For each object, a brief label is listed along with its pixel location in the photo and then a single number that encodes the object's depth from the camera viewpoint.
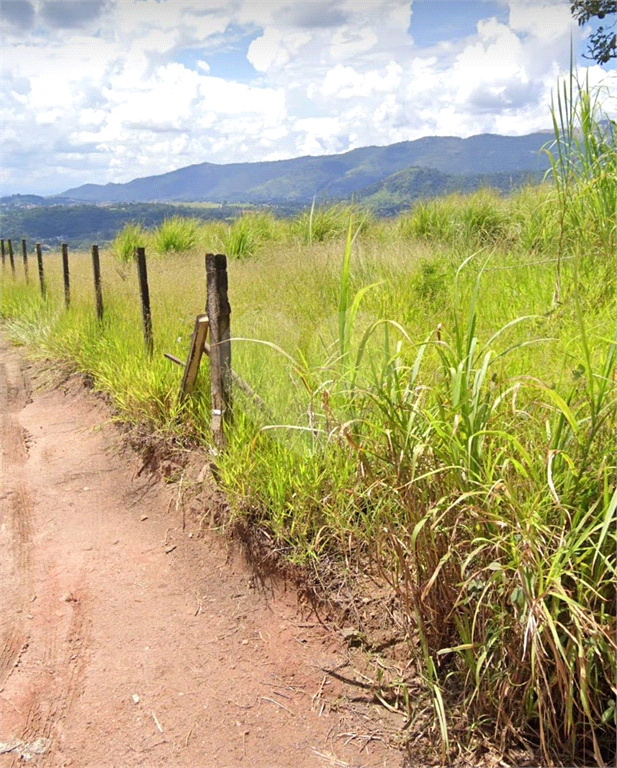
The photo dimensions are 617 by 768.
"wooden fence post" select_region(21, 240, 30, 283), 12.08
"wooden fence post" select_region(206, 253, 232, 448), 3.98
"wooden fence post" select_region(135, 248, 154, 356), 5.60
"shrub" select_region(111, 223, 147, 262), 12.32
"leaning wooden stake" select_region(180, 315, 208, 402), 4.27
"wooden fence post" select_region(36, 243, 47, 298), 10.67
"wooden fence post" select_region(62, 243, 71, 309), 8.70
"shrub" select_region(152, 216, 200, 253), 12.66
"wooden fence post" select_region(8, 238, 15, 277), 13.68
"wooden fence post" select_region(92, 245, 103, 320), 7.21
